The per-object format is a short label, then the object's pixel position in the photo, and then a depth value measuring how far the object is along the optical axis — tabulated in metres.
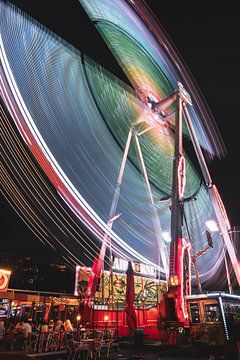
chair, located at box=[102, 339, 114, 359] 12.89
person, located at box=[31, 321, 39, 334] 15.55
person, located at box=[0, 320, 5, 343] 12.97
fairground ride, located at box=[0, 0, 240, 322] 15.49
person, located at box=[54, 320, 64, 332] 14.18
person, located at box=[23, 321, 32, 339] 12.92
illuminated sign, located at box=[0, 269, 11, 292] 16.98
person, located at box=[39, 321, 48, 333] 13.67
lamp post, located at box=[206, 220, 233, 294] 26.44
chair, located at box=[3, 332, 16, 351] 12.81
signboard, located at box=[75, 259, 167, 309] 28.34
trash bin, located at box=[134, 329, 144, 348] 16.22
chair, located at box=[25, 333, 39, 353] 12.61
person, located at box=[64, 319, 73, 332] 14.61
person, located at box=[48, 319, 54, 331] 15.56
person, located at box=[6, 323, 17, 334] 13.15
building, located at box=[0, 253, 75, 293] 29.19
